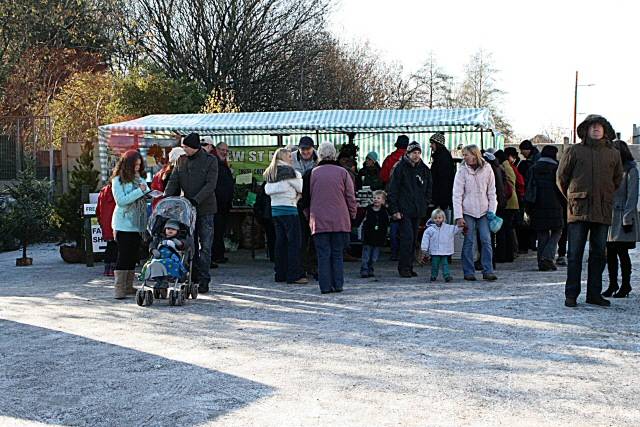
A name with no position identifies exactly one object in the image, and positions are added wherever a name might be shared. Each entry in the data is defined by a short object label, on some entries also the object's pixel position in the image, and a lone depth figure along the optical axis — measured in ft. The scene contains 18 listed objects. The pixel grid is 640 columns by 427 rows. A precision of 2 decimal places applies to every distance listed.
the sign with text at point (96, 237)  47.34
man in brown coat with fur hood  31.55
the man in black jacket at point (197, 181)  35.58
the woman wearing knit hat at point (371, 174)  46.78
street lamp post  185.78
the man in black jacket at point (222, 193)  45.03
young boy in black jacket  42.37
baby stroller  33.45
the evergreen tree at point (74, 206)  50.44
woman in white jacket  38.65
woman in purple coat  36.65
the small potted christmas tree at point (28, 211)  50.44
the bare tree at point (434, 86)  169.89
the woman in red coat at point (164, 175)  37.04
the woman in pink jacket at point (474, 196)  39.65
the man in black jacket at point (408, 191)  41.75
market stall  48.70
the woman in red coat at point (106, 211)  39.24
